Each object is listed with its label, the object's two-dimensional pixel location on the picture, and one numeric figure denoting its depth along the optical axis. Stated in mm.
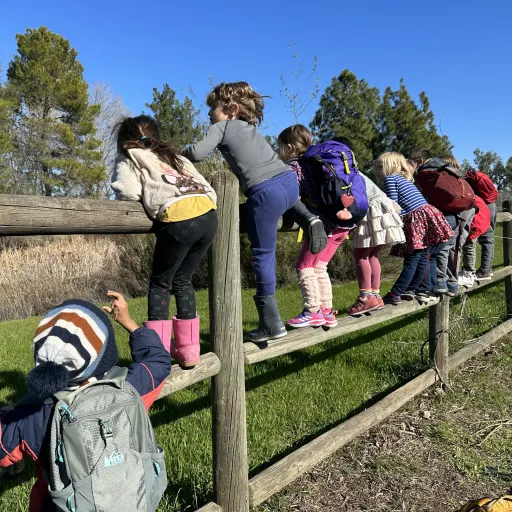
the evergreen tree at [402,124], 29906
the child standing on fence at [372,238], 3869
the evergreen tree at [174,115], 28984
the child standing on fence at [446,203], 4594
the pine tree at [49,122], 27969
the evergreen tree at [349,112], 27250
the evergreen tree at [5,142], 24625
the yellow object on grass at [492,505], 2137
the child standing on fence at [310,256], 3297
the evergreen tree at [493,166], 87938
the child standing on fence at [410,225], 4297
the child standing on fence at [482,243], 6023
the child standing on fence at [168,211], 2348
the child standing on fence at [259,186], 2900
